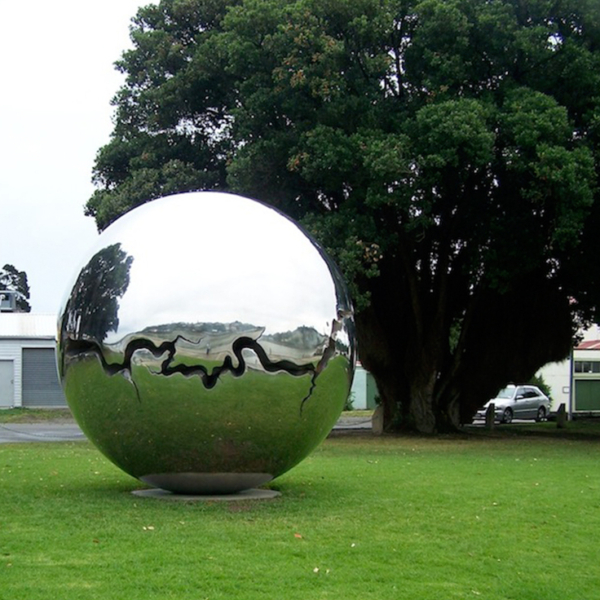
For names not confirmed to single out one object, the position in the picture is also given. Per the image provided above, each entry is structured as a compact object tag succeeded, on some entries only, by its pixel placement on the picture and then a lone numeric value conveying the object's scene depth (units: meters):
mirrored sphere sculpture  11.51
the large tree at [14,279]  86.06
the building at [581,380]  50.44
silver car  43.00
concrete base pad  12.49
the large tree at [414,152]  23.72
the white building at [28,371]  47.12
